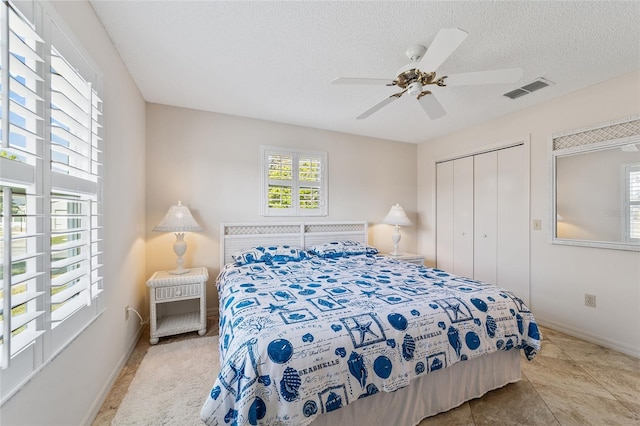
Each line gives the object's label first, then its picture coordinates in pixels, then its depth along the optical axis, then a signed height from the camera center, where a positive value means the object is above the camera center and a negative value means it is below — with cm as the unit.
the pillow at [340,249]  337 -47
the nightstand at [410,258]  379 -65
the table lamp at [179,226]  268 -12
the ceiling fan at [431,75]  144 +94
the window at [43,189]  91 +11
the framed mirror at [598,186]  235 +29
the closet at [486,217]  318 -3
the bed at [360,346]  118 -73
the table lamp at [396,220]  391 -9
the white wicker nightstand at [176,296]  250 -83
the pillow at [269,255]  297 -49
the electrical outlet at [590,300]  257 -87
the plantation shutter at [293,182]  353 +46
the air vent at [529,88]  246 +129
